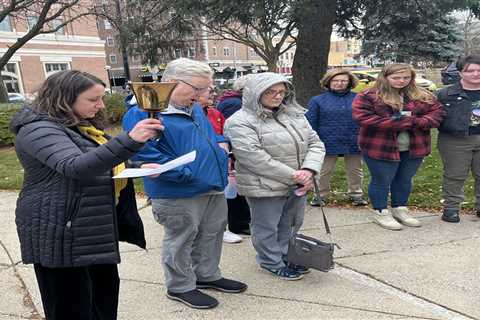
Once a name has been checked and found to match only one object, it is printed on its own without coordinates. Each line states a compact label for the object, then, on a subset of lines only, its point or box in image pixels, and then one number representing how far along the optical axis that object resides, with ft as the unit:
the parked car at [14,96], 85.40
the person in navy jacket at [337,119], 16.55
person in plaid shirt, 13.89
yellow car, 78.06
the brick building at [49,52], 128.26
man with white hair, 9.34
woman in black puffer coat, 6.54
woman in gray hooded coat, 10.87
